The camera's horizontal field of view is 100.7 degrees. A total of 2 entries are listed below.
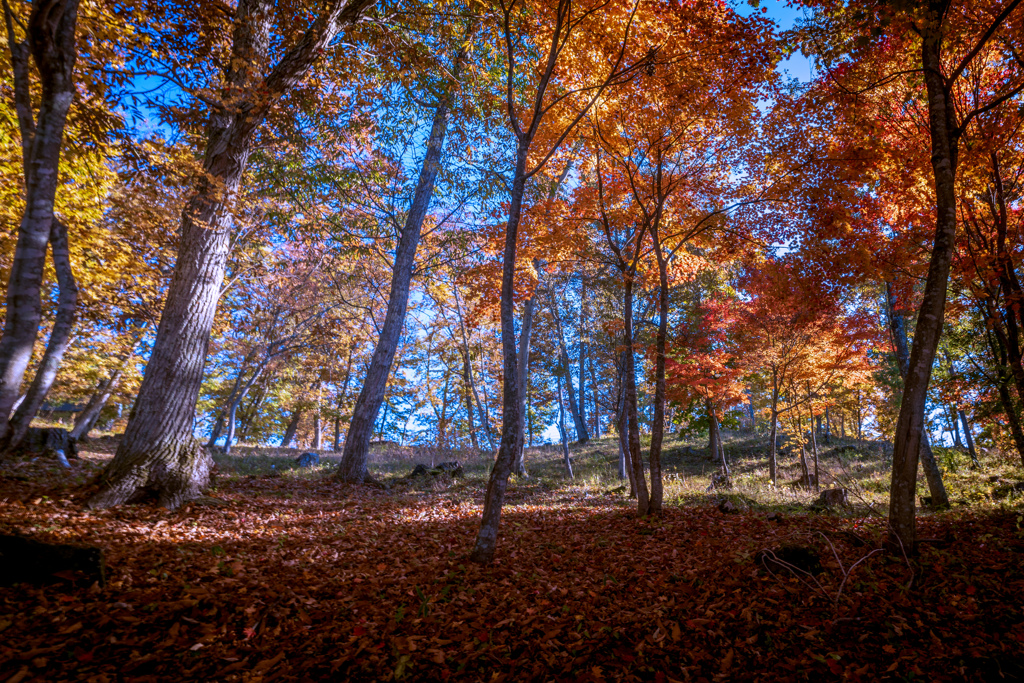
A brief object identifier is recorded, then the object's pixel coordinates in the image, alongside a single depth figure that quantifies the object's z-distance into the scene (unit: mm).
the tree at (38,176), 5211
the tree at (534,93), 5219
